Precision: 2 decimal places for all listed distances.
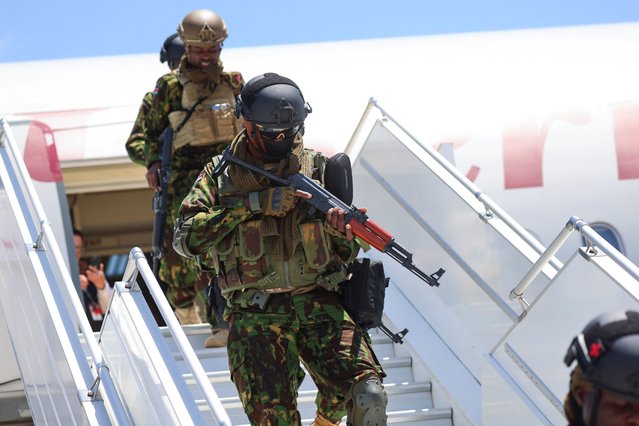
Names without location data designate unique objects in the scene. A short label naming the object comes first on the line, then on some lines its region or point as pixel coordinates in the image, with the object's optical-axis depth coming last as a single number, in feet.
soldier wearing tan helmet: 42.47
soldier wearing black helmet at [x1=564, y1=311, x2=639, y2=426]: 13.38
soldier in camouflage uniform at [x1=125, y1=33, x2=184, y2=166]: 46.16
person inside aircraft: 74.63
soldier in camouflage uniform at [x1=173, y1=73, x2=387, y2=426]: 29.45
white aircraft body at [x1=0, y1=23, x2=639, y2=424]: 65.77
